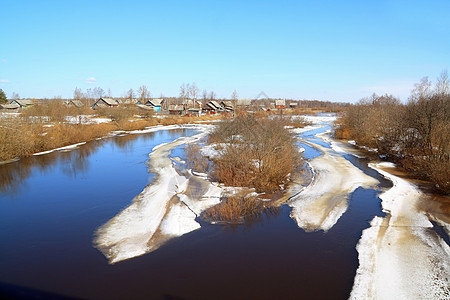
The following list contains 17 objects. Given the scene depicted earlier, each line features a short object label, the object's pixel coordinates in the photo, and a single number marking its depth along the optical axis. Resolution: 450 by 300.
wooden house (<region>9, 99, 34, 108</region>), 83.12
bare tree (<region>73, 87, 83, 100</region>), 101.31
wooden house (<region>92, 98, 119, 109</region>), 85.69
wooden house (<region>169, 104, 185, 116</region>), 72.90
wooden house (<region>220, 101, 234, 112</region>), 82.34
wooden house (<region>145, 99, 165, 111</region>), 96.09
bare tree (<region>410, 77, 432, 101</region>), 19.60
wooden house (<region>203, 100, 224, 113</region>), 81.32
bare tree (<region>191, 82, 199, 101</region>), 102.11
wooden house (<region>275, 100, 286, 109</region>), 109.95
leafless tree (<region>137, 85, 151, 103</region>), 101.97
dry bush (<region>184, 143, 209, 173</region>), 17.97
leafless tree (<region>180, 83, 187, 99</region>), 102.59
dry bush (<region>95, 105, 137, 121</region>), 47.50
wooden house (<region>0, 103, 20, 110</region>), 78.13
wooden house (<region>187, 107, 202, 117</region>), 71.47
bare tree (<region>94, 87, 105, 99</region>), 127.56
